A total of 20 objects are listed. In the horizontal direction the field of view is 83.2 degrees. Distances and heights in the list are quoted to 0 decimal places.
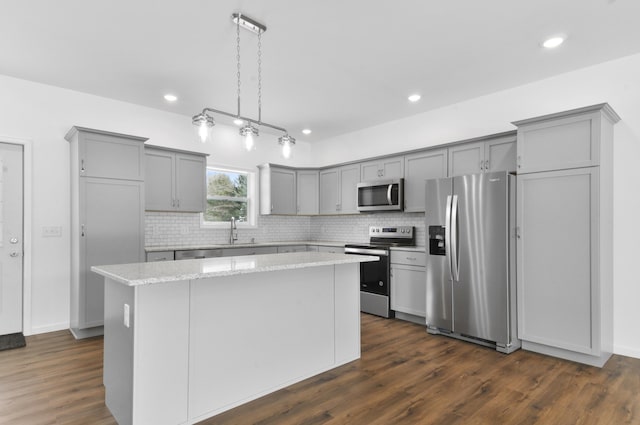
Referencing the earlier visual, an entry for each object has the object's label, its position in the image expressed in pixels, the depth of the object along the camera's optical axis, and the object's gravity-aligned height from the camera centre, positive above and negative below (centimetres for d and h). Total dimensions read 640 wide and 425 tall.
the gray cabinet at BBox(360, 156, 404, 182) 511 +66
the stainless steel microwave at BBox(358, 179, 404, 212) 500 +27
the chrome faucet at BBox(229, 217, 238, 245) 562 -29
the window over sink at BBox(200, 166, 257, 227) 563 +27
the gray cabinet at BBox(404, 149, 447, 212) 461 +56
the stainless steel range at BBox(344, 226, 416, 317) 484 -76
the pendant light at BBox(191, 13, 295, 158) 254 +64
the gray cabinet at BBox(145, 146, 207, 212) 463 +46
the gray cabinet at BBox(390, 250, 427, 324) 446 -91
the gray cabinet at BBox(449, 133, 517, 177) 394 +67
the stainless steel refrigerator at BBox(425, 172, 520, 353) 352 -47
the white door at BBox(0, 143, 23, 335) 388 -26
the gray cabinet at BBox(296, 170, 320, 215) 634 +40
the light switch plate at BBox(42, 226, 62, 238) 407 -20
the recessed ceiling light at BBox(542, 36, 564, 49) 308 +150
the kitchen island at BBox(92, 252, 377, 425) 204 -79
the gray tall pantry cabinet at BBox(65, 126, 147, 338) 388 +2
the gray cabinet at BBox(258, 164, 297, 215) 598 +40
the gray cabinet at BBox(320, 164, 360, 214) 576 +41
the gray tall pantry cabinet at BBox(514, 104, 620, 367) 312 -18
